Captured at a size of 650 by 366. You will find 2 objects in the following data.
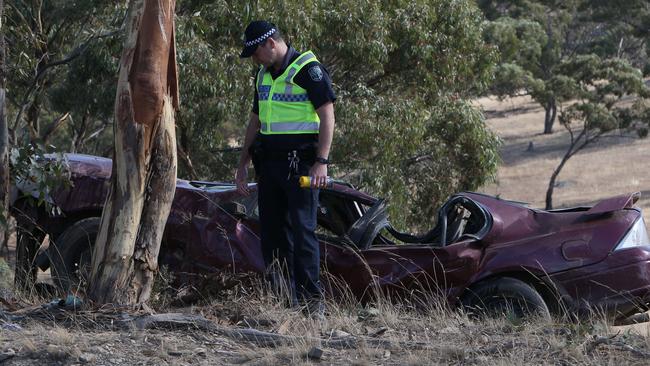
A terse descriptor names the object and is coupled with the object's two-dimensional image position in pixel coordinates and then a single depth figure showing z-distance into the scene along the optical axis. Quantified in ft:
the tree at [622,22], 316.40
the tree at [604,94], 236.22
